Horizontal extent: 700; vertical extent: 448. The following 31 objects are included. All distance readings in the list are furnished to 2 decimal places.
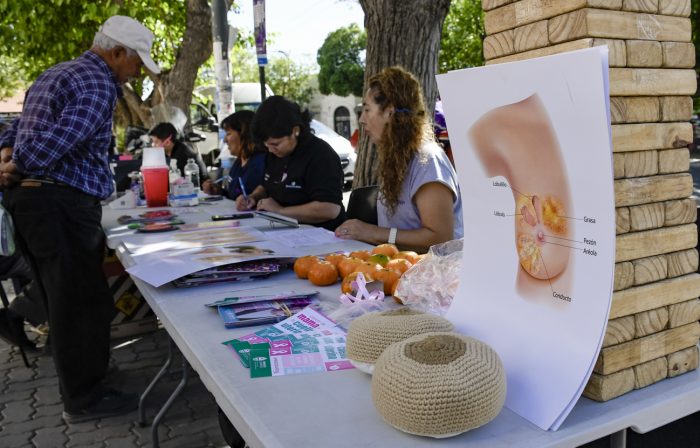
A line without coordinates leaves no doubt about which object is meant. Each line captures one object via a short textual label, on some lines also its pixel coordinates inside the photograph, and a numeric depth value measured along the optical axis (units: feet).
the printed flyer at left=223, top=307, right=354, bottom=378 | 4.26
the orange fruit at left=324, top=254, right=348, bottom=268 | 6.67
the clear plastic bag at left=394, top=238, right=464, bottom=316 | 5.09
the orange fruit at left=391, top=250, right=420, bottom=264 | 6.59
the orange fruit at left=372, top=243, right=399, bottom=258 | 7.13
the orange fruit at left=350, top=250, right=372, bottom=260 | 7.07
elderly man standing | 9.06
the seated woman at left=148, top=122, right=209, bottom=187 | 20.99
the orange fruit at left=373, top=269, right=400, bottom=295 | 5.97
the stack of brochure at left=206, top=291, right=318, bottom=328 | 5.28
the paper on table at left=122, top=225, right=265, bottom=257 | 8.68
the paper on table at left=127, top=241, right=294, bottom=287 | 6.62
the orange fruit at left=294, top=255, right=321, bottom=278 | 6.74
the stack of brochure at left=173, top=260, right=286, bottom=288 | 6.59
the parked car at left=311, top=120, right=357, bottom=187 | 39.68
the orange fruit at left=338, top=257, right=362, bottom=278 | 6.35
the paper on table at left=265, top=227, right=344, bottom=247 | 8.96
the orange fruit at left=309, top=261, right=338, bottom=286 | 6.48
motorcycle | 30.53
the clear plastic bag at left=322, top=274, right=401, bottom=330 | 5.25
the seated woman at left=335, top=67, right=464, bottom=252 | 9.47
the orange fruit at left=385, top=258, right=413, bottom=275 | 6.16
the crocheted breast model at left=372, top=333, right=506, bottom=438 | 3.10
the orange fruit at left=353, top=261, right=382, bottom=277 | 6.07
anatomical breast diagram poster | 3.05
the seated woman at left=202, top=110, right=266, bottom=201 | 15.78
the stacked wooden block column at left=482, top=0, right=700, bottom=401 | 3.45
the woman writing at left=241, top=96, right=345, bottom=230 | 12.47
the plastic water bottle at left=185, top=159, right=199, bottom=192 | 18.33
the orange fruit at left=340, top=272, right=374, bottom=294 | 5.84
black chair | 11.30
